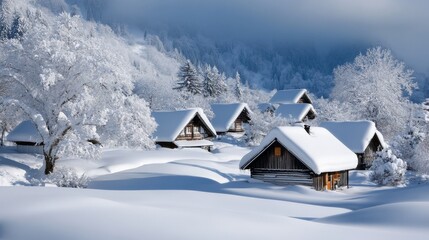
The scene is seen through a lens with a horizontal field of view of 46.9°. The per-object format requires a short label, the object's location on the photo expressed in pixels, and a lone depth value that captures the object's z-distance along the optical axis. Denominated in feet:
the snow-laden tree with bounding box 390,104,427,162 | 148.36
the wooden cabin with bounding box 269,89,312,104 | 285.64
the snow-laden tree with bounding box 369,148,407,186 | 117.08
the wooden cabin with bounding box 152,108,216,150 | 168.66
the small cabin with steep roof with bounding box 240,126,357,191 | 100.63
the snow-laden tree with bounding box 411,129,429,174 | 130.00
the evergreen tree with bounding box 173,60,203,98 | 294.66
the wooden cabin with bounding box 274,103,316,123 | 242.78
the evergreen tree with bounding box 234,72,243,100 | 380.35
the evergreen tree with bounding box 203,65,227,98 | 331.57
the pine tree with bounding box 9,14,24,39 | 441.60
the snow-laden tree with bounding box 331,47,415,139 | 210.79
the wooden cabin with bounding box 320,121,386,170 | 155.22
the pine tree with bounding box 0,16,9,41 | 445.37
